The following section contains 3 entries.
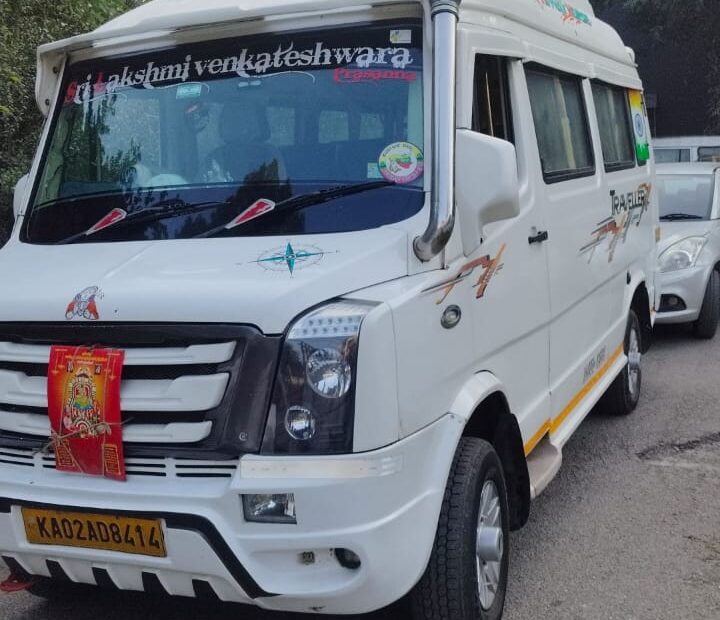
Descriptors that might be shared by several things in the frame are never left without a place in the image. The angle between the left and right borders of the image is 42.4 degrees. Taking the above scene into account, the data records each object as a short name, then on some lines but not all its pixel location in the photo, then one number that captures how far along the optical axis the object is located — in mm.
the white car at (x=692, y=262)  8617
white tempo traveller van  2750
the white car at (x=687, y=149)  13609
